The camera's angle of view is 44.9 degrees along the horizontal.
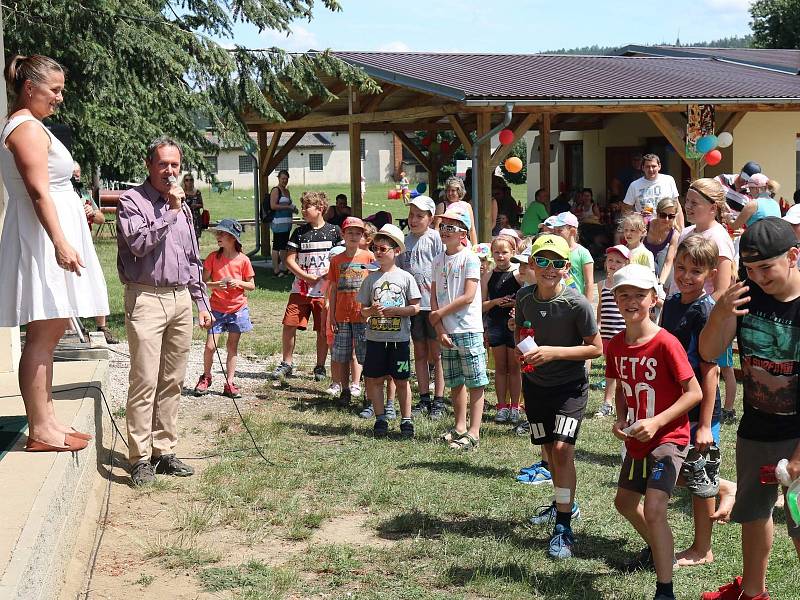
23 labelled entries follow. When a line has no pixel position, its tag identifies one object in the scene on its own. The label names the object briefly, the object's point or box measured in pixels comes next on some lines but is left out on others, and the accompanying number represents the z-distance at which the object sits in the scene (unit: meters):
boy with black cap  3.54
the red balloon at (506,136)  14.80
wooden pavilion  14.71
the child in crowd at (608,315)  7.20
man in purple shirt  5.53
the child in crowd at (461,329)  6.72
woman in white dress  4.36
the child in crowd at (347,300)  8.12
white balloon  17.44
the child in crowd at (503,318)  7.45
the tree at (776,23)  48.38
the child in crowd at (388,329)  7.14
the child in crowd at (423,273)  7.88
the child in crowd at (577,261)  7.35
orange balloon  16.30
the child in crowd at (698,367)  4.35
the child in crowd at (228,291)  8.55
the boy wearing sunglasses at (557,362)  4.87
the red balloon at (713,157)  16.80
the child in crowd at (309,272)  9.05
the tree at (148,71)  9.28
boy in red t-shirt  4.05
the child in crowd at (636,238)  7.53
